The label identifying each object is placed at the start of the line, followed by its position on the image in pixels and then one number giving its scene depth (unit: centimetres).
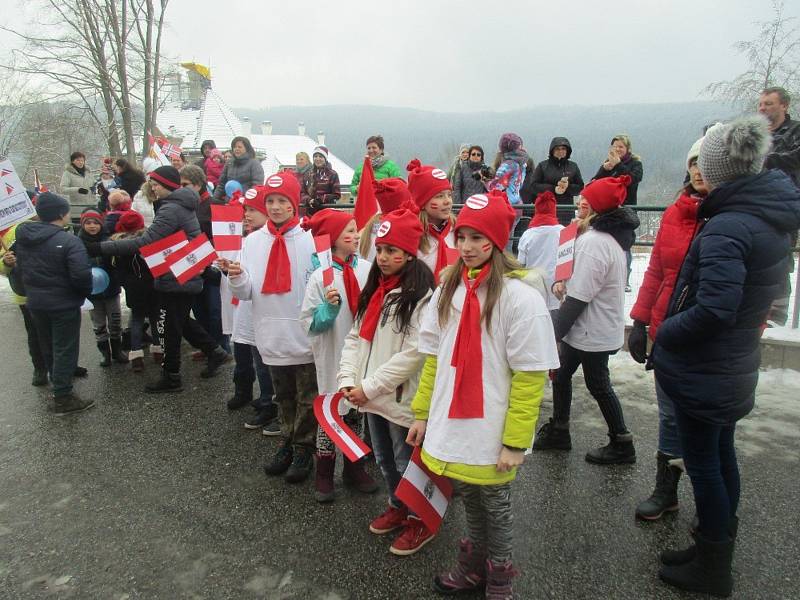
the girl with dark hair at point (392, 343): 281
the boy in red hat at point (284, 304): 371
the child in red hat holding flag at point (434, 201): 388
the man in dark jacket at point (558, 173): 787
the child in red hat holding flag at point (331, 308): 328
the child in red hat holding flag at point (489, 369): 228
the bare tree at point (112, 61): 1948
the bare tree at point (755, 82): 1573
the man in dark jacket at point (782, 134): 473
